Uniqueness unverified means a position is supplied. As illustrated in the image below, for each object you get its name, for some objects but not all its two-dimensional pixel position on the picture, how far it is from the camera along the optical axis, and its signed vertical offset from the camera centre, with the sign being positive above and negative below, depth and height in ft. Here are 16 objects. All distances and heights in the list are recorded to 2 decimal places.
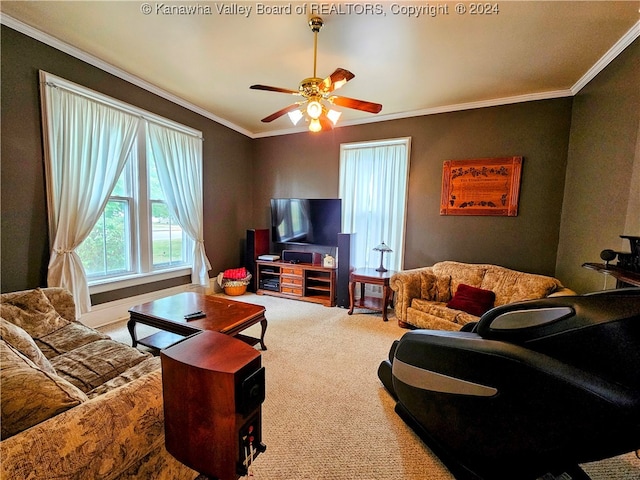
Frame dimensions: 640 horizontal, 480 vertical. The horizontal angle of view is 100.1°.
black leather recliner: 2.80 -2.02
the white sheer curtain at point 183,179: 11.45 +1.49
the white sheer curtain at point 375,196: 13.12 +1.09
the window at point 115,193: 8.43 +0.67
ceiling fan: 6.75 +3.27
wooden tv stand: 13.37 -3.53
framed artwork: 11.04 +1.47
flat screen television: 13.85 -0.27
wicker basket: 14.33 -4.10
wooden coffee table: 6.98 -2.89
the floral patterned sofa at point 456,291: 8.80 -2.53
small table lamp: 12.16 -1.45
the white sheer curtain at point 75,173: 8.29 +1.18
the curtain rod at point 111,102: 8.11 +3.83
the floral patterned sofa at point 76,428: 2.45 -2.22
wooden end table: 11.22 -3.00
